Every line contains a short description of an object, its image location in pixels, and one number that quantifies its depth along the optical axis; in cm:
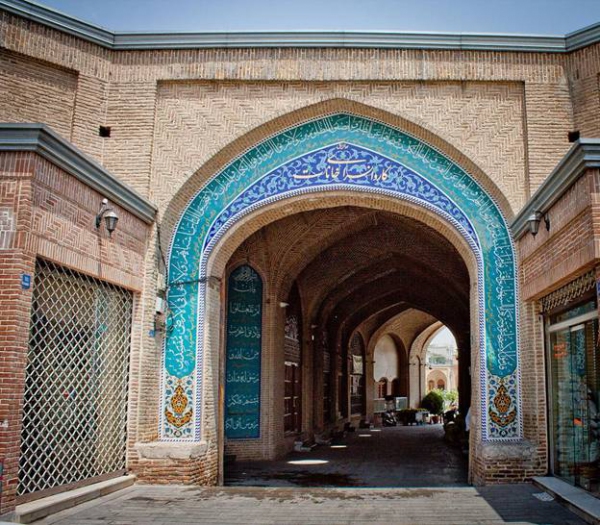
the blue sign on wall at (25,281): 614
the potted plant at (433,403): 2846
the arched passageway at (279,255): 898
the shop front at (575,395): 680
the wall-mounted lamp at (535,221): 782
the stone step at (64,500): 604
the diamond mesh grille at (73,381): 664
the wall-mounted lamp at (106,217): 765
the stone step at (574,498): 608
